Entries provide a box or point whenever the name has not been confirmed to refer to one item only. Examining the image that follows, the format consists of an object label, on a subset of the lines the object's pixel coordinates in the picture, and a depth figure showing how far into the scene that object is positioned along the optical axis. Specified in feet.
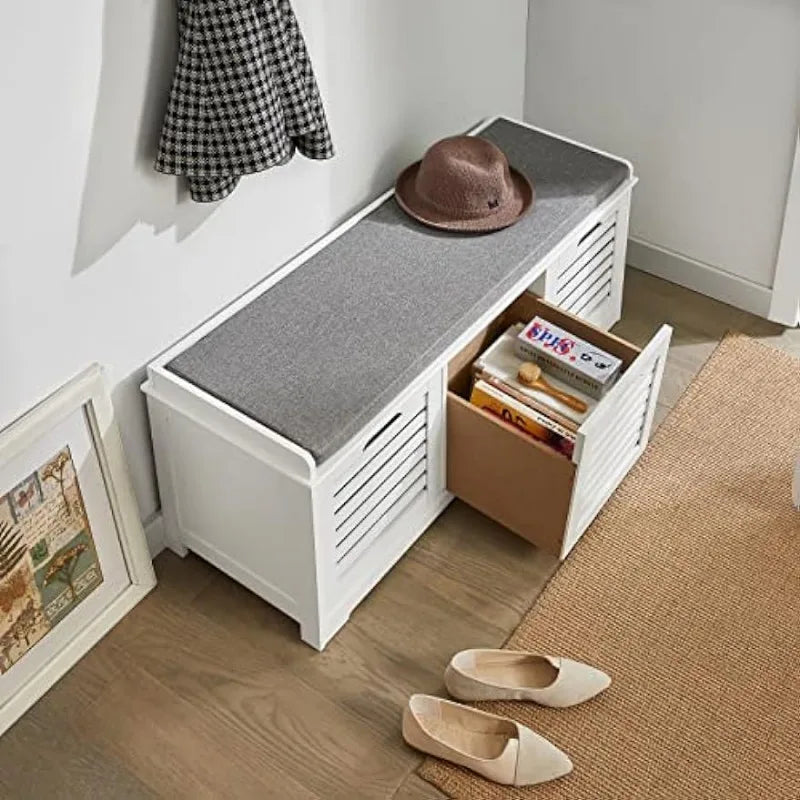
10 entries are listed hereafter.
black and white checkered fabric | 5.69
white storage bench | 6.35
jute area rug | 6.36
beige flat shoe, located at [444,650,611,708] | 6.55
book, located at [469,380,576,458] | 6.81
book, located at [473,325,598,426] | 6.93
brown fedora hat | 7.32
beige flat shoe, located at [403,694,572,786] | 6.26
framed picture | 6.13
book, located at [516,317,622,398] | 7.03
